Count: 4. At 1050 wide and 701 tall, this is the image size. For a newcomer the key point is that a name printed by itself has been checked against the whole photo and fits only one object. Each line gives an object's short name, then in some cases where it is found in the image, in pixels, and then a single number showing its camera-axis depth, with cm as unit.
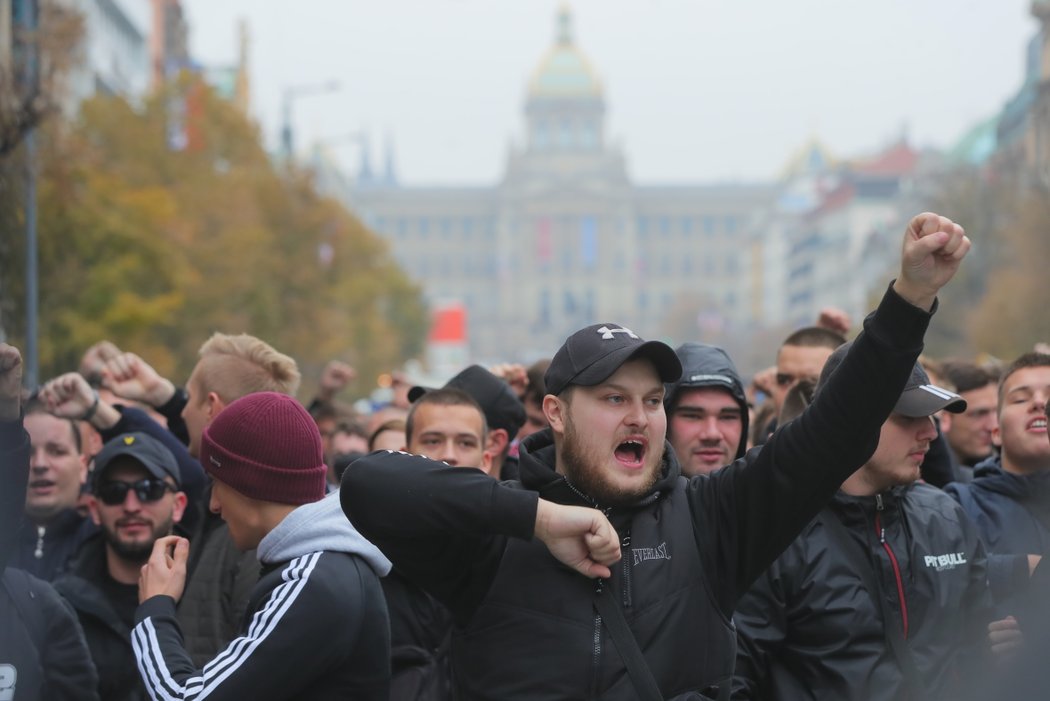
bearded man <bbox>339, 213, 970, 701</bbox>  377
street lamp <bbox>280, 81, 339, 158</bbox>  4891
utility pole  2016
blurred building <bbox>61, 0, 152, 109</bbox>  5178
